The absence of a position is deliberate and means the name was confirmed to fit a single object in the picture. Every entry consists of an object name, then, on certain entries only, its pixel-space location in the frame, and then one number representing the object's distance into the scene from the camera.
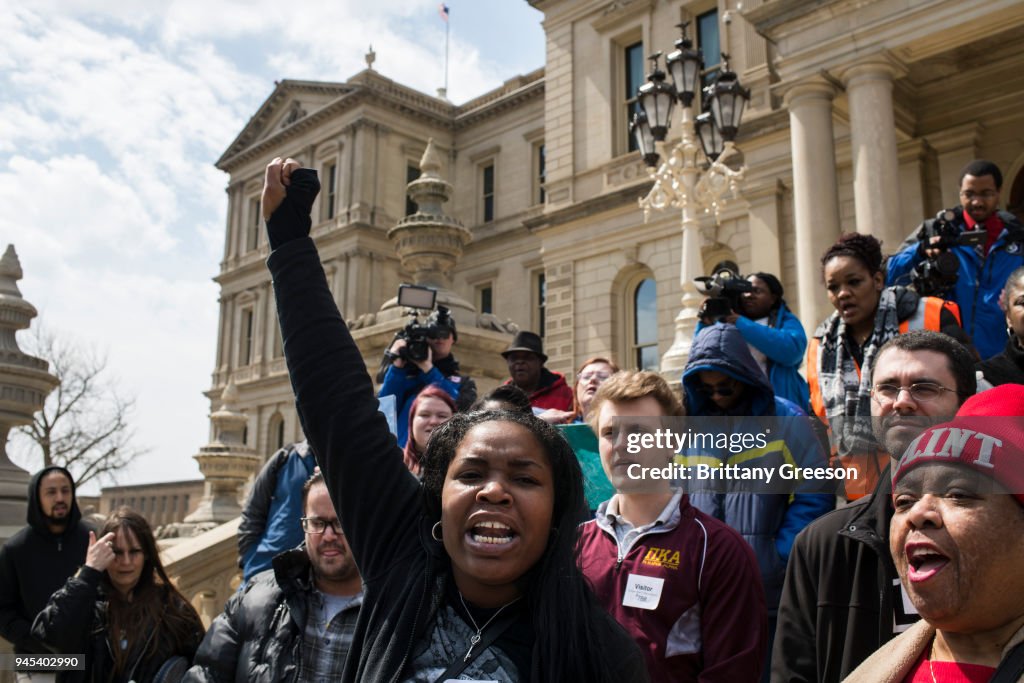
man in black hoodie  5.07
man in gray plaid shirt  3.36
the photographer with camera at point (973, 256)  5.19
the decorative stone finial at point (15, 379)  7.25
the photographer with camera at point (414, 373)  6.04
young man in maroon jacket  2.93
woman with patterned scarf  4.12
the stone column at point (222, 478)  13.09
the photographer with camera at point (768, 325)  5.14
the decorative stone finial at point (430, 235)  9.52
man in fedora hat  5.98
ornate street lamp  9.98
